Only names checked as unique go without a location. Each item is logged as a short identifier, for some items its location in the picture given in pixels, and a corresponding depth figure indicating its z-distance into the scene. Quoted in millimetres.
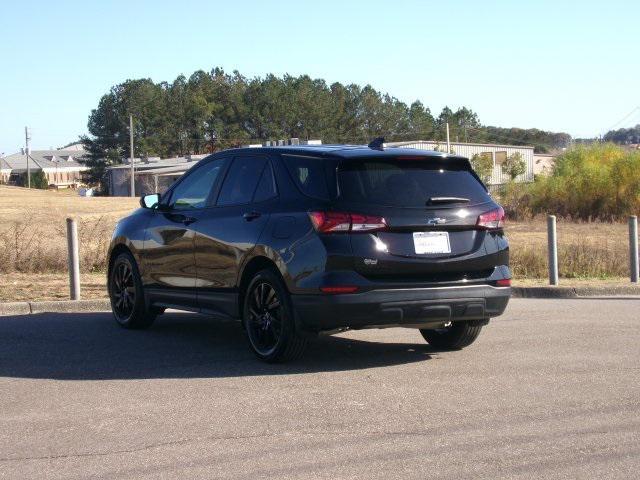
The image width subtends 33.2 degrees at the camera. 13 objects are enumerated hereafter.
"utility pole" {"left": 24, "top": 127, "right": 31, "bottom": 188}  115388
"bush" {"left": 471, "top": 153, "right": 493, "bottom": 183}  80062
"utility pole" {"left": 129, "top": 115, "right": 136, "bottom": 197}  84288
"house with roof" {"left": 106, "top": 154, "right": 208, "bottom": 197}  86312
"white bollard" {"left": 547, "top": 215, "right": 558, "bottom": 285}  15211
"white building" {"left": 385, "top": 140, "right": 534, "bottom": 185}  93125
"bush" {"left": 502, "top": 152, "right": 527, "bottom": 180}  89562
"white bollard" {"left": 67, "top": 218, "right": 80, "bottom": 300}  13602
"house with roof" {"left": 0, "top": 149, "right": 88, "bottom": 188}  156125
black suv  8336
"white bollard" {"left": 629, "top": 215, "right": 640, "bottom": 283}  15555
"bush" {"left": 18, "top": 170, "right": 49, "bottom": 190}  127506
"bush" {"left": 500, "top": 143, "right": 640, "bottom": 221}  43344
